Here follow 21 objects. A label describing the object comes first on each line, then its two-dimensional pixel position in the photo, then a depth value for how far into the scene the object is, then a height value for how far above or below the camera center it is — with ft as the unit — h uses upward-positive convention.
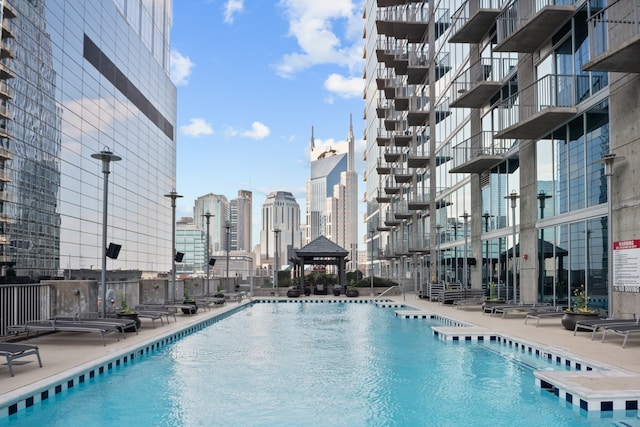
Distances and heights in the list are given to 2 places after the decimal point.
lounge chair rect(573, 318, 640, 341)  39.46 -4.93
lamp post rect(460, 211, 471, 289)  95.87 -3.10
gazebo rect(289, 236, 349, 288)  125.70 -0.99
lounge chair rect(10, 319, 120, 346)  39.09 -5.17
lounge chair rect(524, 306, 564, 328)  53.26 -5.75
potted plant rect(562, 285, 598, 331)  47.39 -5.08
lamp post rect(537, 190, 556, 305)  65.72 +0.79
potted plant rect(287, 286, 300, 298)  118.73 -8.57
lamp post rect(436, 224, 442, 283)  109.29 -2.52
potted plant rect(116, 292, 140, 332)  48.77 -5.35
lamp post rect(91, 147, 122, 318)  47.44 +3.48
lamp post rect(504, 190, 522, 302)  68.32 +4.52
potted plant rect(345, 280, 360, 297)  119.96 -8.45
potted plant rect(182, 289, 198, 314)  69.29 -6.75
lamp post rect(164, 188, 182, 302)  72.40 +1.72
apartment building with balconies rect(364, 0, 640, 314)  48.21 +12.48
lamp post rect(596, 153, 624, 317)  44.62 +2.39
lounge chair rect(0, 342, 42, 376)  28.09 -4.93
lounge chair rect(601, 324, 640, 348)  37.42 -4.99
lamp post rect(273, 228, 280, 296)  127.89 -4.28
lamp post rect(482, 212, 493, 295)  86.89 +0.43
